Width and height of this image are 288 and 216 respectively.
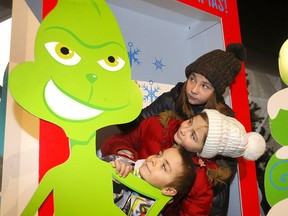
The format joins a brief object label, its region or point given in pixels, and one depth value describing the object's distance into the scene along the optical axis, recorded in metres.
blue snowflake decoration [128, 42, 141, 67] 1.29
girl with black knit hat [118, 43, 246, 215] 1.03
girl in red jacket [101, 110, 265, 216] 0.89
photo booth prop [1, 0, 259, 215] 0.66
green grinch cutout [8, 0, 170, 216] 0.62
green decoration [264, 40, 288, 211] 0.96
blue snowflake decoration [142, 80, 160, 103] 1.31
